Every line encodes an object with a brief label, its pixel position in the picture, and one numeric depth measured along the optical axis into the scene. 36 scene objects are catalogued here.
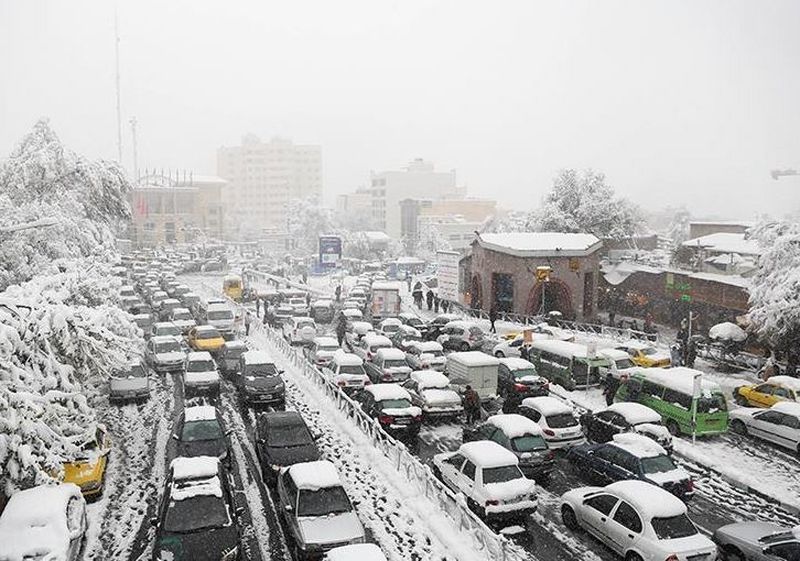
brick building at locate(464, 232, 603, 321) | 43.06
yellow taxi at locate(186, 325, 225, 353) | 30.53
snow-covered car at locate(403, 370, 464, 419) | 21.67
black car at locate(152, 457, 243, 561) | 12.16
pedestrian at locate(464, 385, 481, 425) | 21.39
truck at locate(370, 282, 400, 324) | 41.88
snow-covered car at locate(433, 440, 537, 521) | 14.49
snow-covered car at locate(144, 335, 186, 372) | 27.06
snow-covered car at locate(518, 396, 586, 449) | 18.92
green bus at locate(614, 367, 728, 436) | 20.83
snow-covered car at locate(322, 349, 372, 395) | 24.31
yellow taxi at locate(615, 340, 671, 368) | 28.45
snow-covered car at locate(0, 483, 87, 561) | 11.38
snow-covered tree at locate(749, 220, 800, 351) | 28.19
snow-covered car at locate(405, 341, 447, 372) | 27.80
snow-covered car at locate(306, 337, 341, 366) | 29.09
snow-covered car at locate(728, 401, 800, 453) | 19.94
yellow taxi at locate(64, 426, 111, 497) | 15.39
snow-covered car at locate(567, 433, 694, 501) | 15.62
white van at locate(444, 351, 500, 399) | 23.67
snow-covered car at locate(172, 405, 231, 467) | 17.09
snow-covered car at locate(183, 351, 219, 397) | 23.64
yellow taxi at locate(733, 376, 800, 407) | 22.83
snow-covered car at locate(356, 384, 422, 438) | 19.89
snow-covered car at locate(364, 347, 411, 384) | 25.56
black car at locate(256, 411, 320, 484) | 16.48
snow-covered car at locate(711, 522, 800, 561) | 12.52
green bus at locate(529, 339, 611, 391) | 25.86
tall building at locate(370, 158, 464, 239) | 163.38
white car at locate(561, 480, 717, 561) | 12.59
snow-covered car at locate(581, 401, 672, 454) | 18.89
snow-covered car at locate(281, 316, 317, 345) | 34.62
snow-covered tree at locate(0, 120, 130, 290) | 26.12
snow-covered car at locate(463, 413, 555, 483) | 16.78
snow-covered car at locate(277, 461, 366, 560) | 12.83
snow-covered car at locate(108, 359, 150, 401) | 22.86
